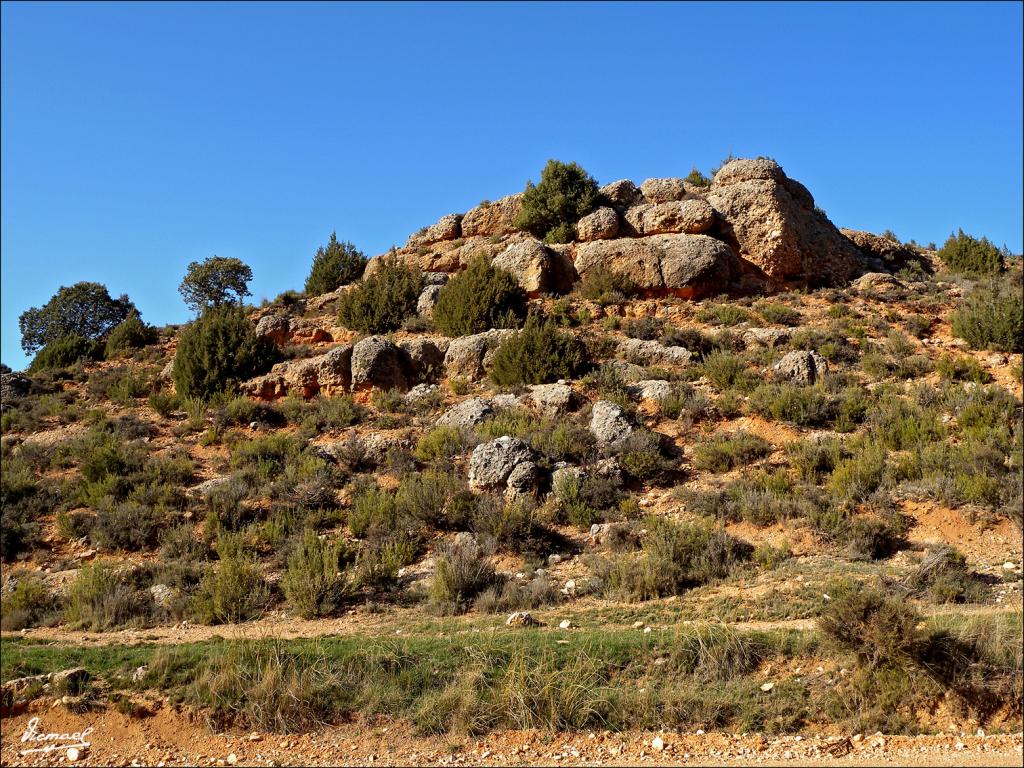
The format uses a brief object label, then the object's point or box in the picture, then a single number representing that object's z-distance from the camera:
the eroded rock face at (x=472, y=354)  18.11
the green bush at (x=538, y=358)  17.12
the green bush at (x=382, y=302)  21.11
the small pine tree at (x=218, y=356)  18.14
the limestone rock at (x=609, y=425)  13.90
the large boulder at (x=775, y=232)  21.98
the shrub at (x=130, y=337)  22.59
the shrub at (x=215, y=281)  28.00
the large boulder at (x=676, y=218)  22.02
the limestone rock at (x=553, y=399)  15.56
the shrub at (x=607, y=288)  20.62
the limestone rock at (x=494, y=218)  25.38
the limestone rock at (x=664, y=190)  24.00
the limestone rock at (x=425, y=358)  18.53
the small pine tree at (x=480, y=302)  19.50
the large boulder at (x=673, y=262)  20.83
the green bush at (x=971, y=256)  23.22
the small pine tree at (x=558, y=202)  23.70
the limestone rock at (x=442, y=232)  25.92
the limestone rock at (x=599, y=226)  22.67
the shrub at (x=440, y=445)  14.06
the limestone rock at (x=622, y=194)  24.34
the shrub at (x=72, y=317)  25.66
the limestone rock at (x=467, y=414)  15.18
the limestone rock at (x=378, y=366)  17.87
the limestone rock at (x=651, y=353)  17.62
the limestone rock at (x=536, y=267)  21.25
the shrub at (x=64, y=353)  22.11
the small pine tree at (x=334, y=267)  25.58
